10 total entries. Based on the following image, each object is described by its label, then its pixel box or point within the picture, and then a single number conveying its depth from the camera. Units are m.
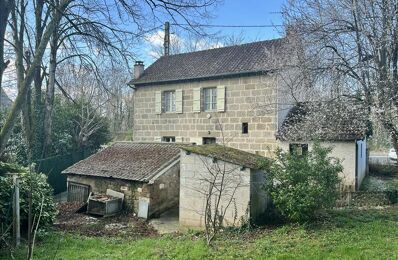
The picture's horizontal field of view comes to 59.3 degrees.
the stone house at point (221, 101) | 15.95
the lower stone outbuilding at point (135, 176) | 13.51
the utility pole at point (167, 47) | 25.19
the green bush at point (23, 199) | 8.46
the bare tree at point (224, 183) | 10.38
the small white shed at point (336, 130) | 11.37
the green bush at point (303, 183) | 9.00
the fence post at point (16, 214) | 8.15
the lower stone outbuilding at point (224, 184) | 10.27
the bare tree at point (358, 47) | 9.93
